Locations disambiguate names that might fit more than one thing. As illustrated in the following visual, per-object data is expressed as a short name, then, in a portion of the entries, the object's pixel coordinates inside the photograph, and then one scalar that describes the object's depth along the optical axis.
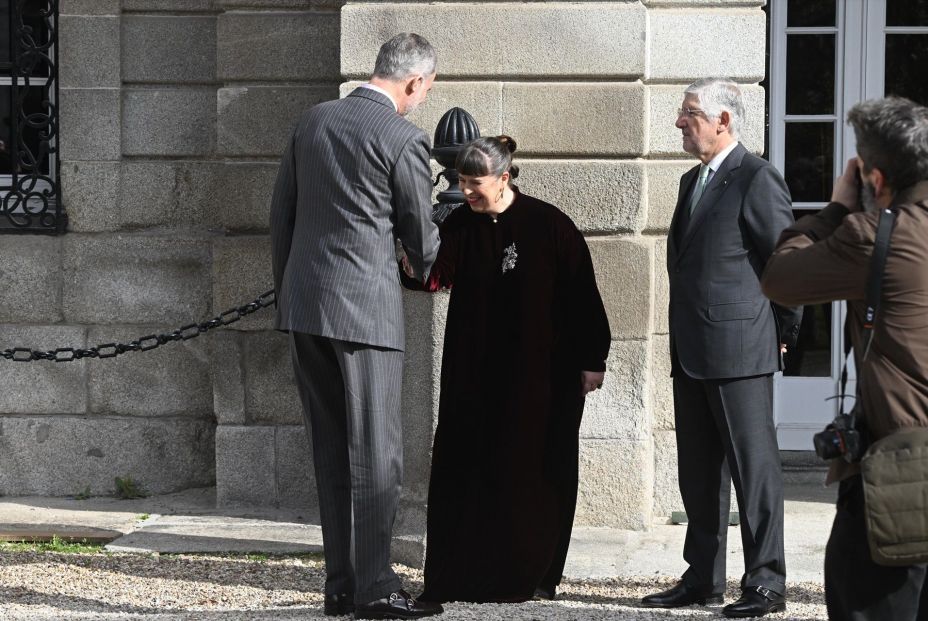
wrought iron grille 14.02
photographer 6.16
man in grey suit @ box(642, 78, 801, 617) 9.46
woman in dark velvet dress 9.80
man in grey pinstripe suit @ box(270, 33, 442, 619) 8.93
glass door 14.55
